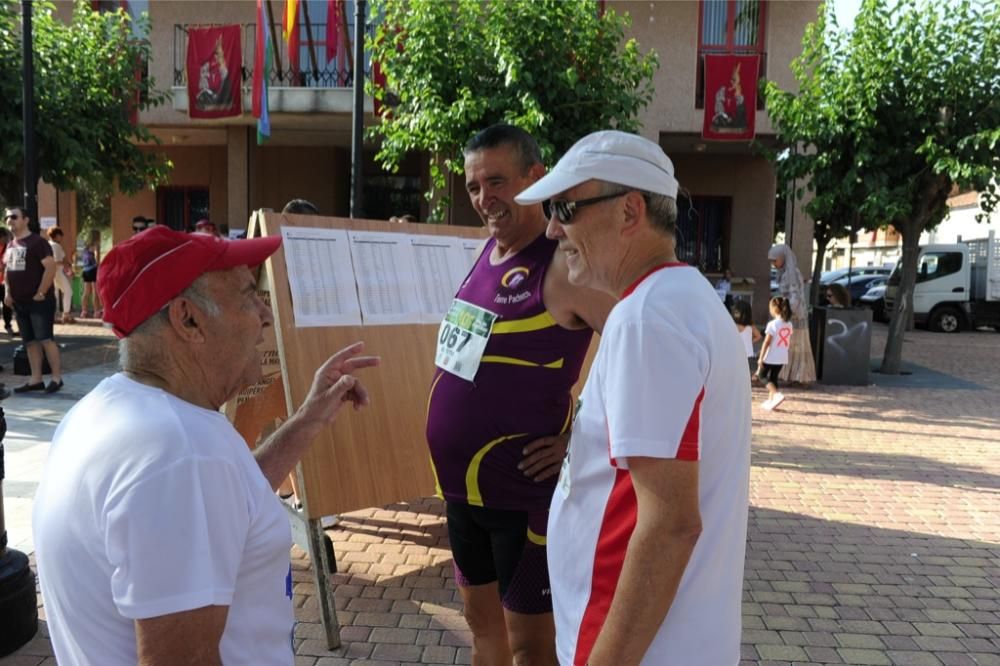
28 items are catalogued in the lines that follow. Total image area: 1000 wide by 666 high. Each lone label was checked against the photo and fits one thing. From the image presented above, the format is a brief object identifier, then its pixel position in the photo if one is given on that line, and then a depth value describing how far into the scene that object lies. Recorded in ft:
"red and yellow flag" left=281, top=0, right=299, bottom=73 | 41.81
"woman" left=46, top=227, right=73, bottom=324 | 46.96
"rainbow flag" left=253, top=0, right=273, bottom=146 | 43.39
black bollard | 11.00
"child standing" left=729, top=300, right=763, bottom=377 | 30.82
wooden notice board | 11.54
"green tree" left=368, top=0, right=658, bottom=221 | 33.04
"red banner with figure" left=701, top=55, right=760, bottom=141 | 47.80
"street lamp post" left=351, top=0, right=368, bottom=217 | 30.42
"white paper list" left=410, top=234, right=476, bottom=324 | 13.57
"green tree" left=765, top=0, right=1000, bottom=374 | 36.04
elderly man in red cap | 3.86
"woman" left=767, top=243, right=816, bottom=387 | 36.45
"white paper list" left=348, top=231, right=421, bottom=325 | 12.67
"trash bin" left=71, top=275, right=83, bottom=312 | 61.67
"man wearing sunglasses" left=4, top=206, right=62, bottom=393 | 28.25
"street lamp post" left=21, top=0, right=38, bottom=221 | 32.78
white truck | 69.87
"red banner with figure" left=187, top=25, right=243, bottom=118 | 48.32
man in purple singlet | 7.67
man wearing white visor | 4.45
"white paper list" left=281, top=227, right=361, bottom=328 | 11.73
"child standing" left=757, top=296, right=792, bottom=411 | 32.42
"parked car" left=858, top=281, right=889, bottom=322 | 81.42
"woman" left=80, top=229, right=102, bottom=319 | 55.36
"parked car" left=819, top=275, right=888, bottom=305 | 89.76
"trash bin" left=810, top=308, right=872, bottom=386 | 37.96
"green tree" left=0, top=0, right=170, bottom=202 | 40.04
